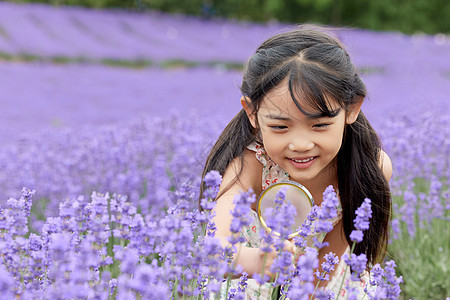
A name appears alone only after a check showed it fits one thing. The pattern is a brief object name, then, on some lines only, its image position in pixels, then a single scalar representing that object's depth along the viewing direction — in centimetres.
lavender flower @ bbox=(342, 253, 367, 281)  137
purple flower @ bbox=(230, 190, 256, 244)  133
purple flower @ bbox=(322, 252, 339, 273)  146
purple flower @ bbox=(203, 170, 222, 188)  135
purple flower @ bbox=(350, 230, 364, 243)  135
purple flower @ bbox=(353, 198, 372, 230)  135
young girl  156
